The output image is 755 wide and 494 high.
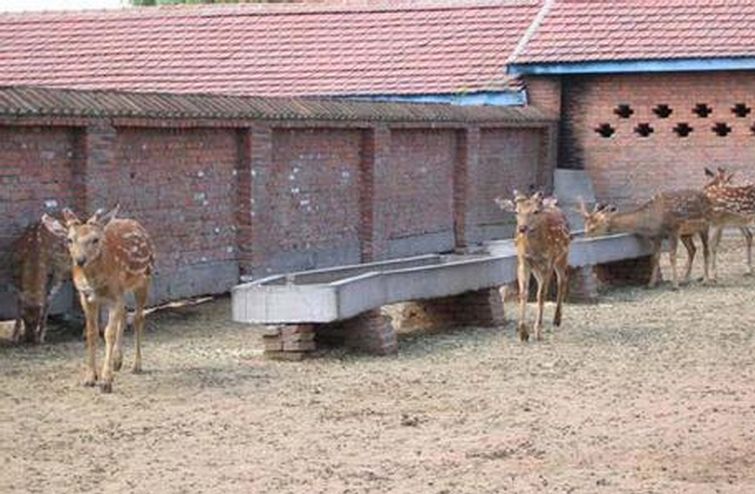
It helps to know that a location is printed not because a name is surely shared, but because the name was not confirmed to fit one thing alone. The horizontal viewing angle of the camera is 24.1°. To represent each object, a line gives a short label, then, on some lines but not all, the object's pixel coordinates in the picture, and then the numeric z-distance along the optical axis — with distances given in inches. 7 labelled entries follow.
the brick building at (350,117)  740.0
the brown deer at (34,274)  659.4
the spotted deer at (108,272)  549.0
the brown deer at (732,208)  974.4
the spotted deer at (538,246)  684.7
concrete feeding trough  599.5
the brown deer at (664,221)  935.7
